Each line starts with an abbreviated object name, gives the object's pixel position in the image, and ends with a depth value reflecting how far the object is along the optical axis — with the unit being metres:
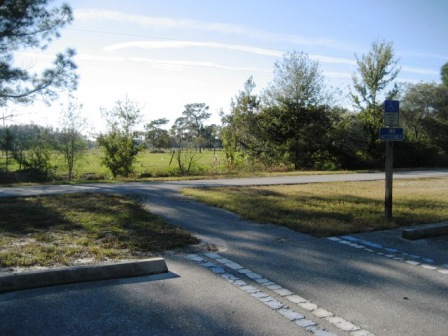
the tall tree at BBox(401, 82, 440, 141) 35.75
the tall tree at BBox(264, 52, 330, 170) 26.95
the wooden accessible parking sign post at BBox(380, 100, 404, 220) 7.71
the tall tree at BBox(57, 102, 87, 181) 22.39
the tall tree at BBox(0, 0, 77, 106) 12.87
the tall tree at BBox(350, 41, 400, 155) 29.02
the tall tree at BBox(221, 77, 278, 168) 27.80
